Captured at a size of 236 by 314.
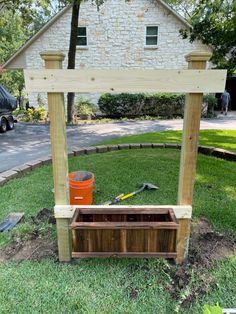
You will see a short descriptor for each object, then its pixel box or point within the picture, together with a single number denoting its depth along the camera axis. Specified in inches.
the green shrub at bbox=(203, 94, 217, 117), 541.6
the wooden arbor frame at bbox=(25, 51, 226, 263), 79.4
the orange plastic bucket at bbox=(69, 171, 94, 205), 129.7
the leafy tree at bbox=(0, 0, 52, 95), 435.8
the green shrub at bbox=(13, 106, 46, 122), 497.0
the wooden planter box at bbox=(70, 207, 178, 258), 89.3
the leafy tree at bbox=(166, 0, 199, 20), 791.0
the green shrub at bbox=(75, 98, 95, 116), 530.9
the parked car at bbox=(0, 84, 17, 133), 368.7
